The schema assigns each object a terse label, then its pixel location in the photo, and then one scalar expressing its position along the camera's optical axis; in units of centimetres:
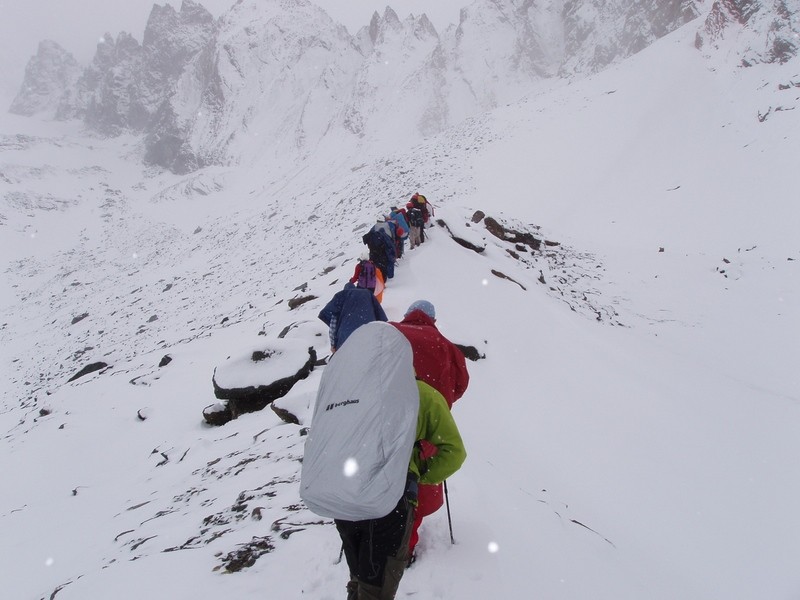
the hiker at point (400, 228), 1144
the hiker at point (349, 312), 502
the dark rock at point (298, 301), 1144
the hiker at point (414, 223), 1269
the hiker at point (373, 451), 207
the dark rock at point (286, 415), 589
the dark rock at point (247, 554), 334
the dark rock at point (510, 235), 1562
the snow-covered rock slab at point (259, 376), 722
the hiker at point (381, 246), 981
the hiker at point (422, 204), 1302
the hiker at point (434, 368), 289
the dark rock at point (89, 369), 1408
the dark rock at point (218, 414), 747
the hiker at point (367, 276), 809
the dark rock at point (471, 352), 795
